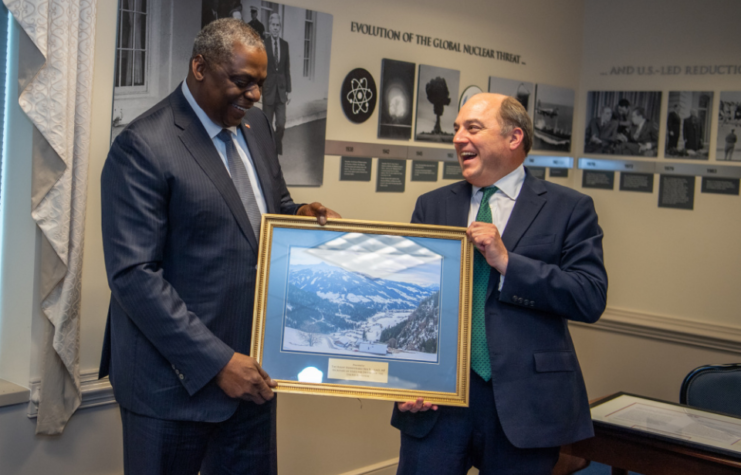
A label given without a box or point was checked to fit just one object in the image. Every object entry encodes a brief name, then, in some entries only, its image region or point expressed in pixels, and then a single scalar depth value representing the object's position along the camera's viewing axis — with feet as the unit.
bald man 7.16
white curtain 8.77
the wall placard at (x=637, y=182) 17.72
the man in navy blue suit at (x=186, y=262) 6.78
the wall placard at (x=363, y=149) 13.06
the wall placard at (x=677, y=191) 17.16
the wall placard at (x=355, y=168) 13.33
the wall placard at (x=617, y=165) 17.70
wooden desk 7.93
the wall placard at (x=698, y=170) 16.61
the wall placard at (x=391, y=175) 14.05
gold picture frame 7.28
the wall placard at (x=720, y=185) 16.61
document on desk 8.36
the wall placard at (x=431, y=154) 14.52
